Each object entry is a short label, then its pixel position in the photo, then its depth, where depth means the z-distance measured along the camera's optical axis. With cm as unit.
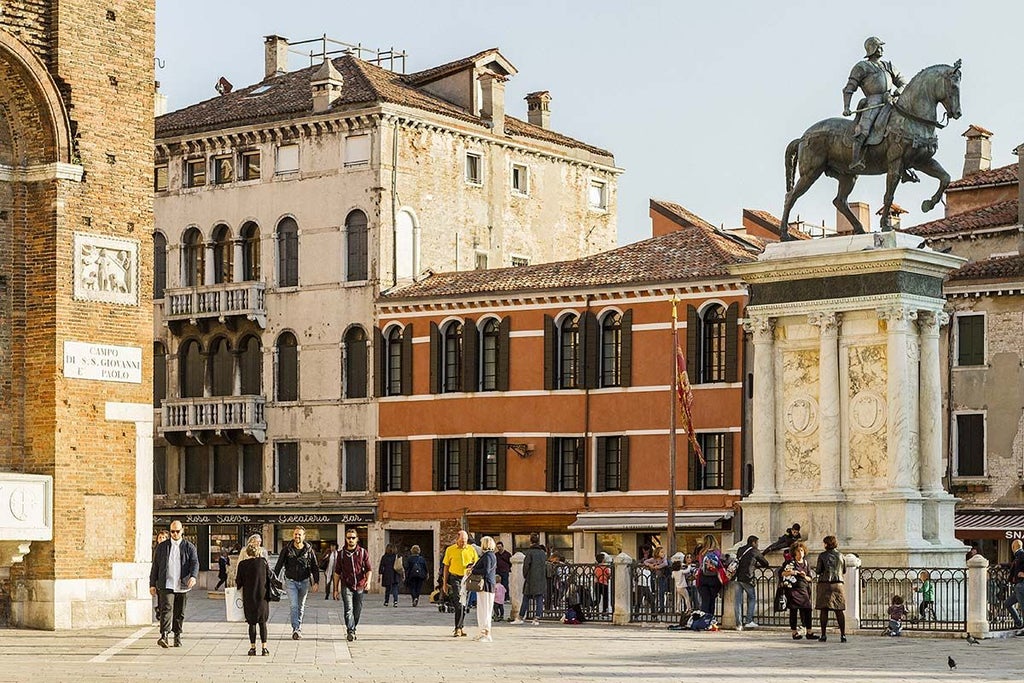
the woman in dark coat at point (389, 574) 4460
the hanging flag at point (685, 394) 4322
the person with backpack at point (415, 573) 4486
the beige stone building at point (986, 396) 4788
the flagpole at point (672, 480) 4406
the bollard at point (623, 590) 3173
